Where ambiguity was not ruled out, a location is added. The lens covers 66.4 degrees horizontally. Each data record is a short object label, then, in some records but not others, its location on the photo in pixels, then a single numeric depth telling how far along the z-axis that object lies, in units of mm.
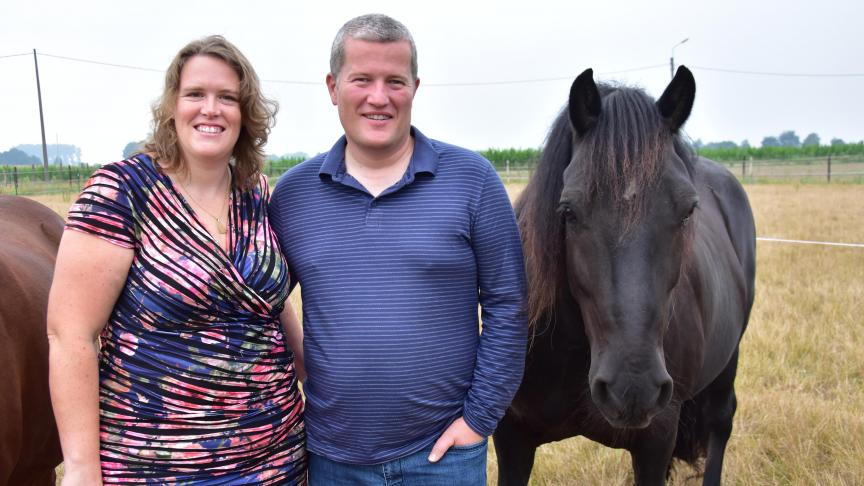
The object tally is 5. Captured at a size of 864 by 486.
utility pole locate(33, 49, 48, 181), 29505
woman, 1713
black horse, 1946
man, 1870
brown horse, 2406
